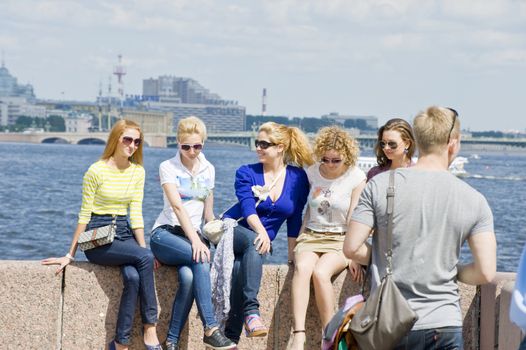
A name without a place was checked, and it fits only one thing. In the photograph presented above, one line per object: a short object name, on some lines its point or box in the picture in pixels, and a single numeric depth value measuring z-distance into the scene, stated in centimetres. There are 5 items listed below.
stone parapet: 700
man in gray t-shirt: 463
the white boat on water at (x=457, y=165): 9867
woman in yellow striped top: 693
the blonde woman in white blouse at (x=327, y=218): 681
